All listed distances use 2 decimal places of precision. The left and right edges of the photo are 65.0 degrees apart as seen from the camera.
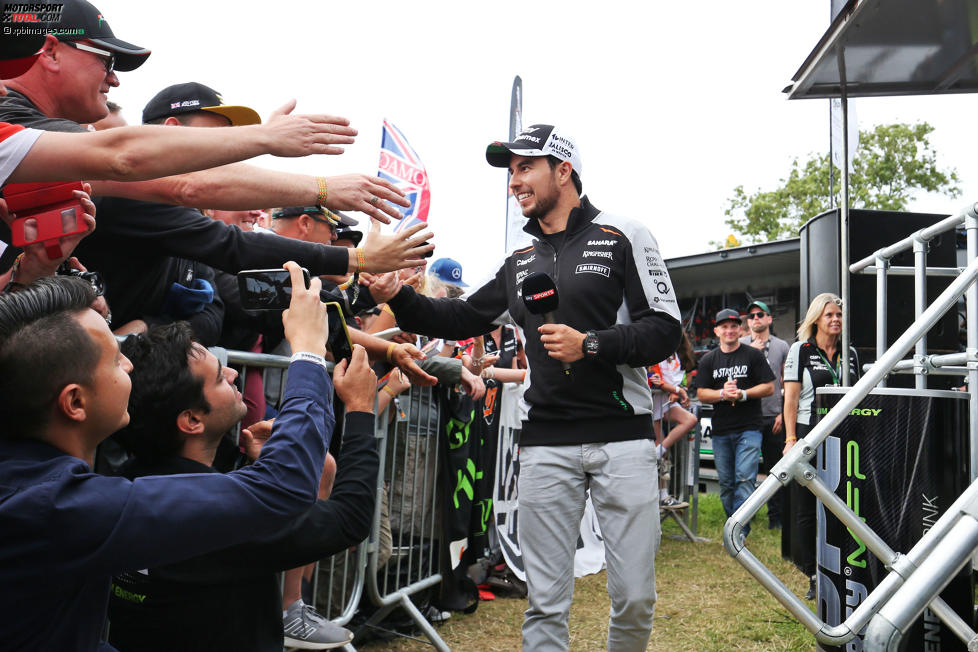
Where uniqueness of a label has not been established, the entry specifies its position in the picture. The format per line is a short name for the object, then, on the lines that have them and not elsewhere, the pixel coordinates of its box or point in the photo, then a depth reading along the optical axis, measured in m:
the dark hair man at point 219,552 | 1.94
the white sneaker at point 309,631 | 3.11
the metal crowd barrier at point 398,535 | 3.88
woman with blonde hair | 6.03
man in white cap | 3.16
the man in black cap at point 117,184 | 2.35
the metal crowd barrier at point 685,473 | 8.27
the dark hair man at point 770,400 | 8.02
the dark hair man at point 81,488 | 1.27
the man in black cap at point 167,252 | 2.55
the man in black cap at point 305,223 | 3.99
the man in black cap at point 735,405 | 7.35
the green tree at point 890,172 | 26.94
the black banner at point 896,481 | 3.04
